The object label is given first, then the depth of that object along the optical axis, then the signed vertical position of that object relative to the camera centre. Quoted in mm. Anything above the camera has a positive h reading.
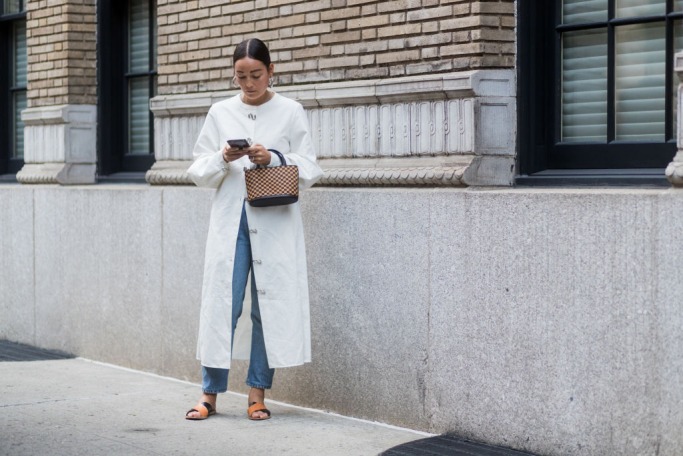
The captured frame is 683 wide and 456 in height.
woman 8922 -73
